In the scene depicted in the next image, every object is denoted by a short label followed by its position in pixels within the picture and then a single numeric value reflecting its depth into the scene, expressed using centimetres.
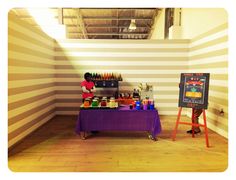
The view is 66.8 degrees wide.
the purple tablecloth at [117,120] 360
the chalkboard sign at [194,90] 362
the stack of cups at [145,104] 361
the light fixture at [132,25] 702
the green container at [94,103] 364
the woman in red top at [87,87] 466
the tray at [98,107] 361
